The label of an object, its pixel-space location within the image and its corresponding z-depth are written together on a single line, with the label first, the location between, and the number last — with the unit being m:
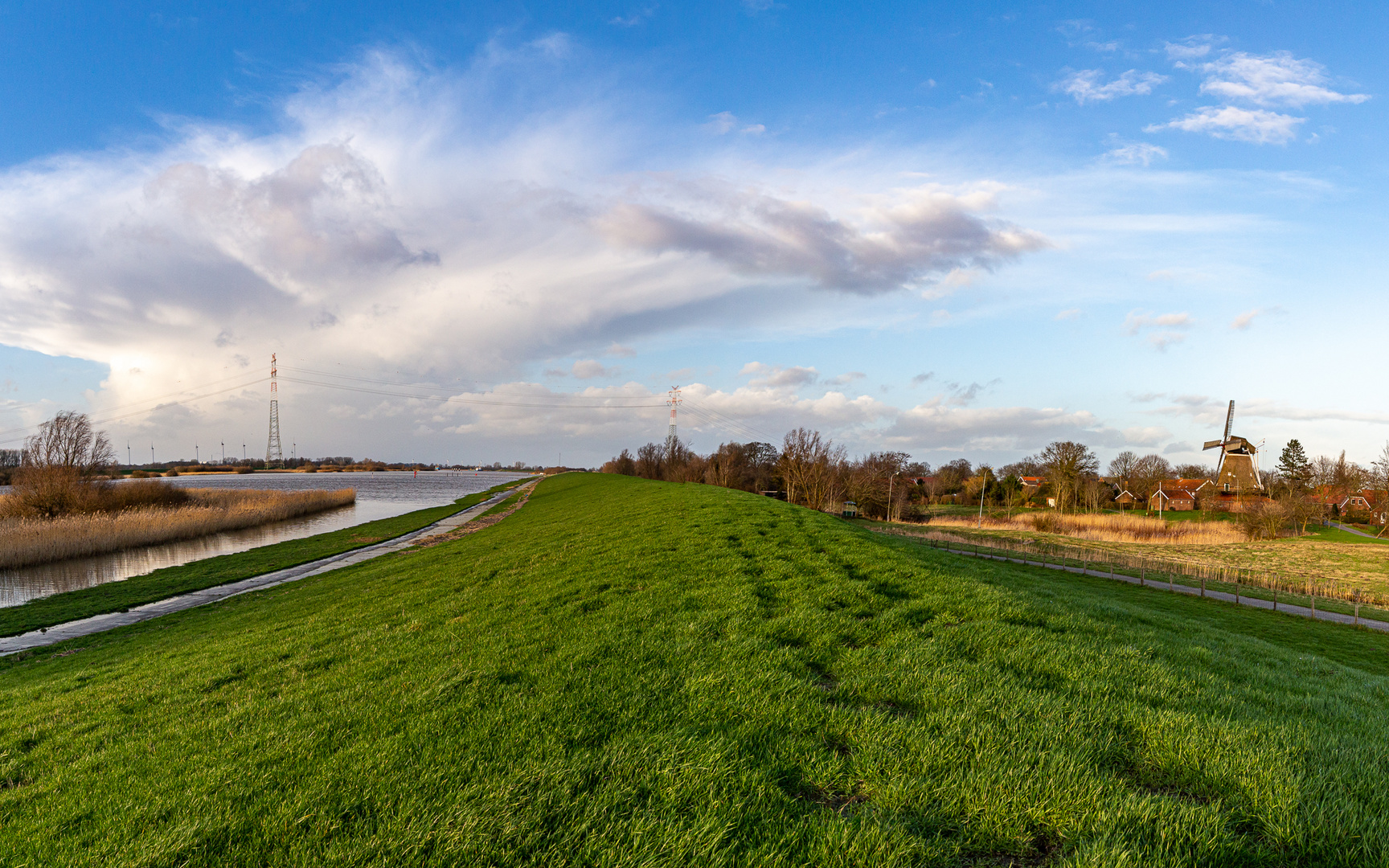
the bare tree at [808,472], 69.62
